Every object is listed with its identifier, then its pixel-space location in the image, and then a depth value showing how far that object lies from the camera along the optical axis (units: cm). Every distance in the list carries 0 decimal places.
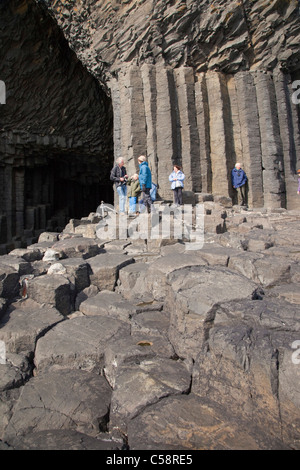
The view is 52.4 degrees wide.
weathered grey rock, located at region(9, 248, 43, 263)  545
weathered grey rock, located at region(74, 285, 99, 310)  445
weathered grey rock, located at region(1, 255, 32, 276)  468
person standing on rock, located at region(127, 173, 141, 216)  810
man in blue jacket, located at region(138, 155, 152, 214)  792
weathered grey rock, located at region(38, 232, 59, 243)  743
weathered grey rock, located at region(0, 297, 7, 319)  379
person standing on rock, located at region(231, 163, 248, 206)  1193
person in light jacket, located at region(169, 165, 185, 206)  892
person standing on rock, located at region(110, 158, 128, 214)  870
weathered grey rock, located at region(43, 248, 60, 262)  534
